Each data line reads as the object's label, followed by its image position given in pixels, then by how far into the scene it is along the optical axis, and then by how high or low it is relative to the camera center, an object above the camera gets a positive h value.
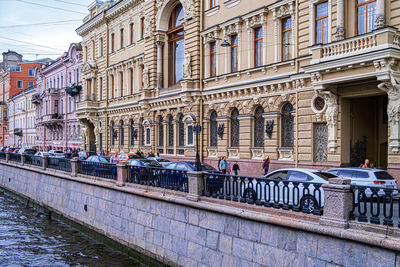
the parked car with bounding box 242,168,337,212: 8.72 -1.24
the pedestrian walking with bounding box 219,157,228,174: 21.23 -1.59
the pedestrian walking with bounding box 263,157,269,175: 19.86 -1.43
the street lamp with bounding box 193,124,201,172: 15.59 -1.15
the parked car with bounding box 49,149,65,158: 37.16 -1.79
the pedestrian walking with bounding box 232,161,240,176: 21.58 -1.72
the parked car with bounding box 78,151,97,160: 34.25 -1.67
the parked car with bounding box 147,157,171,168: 21.81 -1.47
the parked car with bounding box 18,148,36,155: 38.41 -1.65
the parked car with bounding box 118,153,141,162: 24.58 -1.35
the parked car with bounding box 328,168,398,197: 13.21 -1.32
